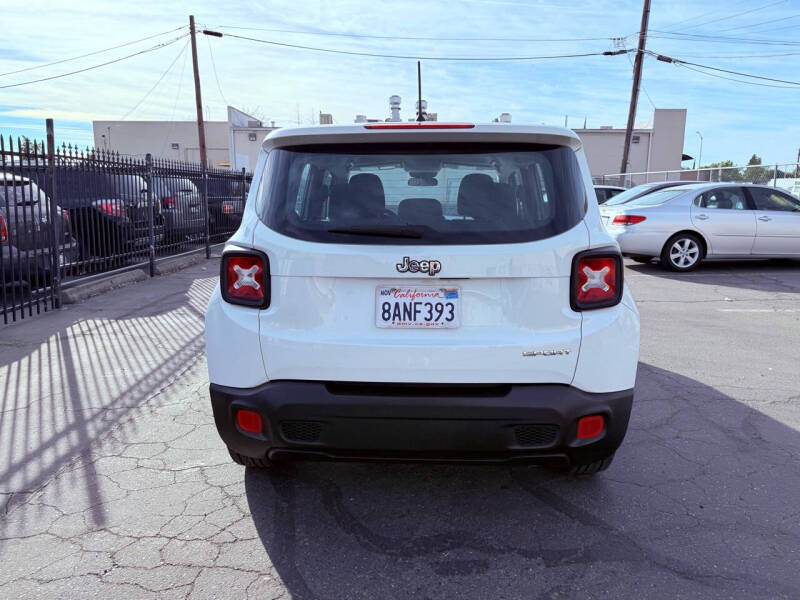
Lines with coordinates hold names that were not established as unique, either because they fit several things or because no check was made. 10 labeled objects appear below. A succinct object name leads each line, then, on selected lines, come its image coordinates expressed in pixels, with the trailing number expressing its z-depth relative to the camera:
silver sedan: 10.88
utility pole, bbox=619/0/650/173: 25.45
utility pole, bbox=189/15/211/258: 30.62
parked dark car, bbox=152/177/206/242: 11.56
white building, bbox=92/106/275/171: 50.34
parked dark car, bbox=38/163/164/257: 8.27
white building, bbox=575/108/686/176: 44.28
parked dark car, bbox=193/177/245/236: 14.80
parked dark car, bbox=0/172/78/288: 6.87
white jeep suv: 2.59
